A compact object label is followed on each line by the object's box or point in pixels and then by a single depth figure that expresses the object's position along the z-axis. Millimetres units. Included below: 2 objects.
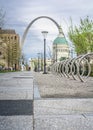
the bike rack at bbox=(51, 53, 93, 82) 8010
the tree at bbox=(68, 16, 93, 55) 17047
